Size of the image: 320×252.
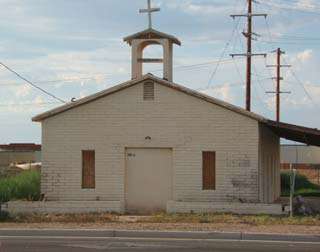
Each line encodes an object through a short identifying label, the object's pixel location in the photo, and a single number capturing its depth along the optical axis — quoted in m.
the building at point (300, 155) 85.19
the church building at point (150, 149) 23.31
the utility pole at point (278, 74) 58.62
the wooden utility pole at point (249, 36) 42.06
